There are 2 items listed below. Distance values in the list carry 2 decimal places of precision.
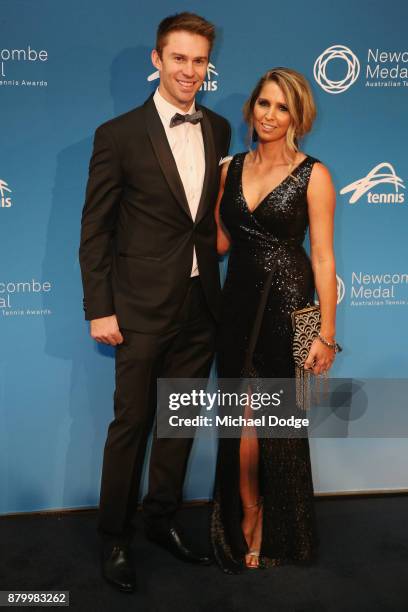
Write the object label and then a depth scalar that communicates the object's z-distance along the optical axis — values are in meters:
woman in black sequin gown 2.49
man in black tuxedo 2.46
